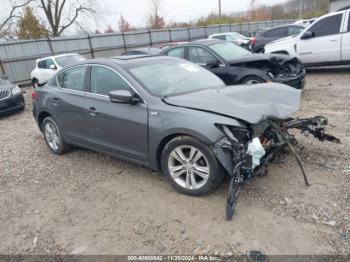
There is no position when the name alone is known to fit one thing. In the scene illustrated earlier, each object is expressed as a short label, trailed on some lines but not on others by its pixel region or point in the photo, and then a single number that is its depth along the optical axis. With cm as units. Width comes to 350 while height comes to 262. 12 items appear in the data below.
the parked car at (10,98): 889
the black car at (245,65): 683
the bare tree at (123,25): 4444
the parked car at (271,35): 1392
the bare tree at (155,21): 4031
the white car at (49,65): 1240
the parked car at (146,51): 1260
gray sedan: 316
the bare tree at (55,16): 3158
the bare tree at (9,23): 2903
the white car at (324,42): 922
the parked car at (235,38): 1776
